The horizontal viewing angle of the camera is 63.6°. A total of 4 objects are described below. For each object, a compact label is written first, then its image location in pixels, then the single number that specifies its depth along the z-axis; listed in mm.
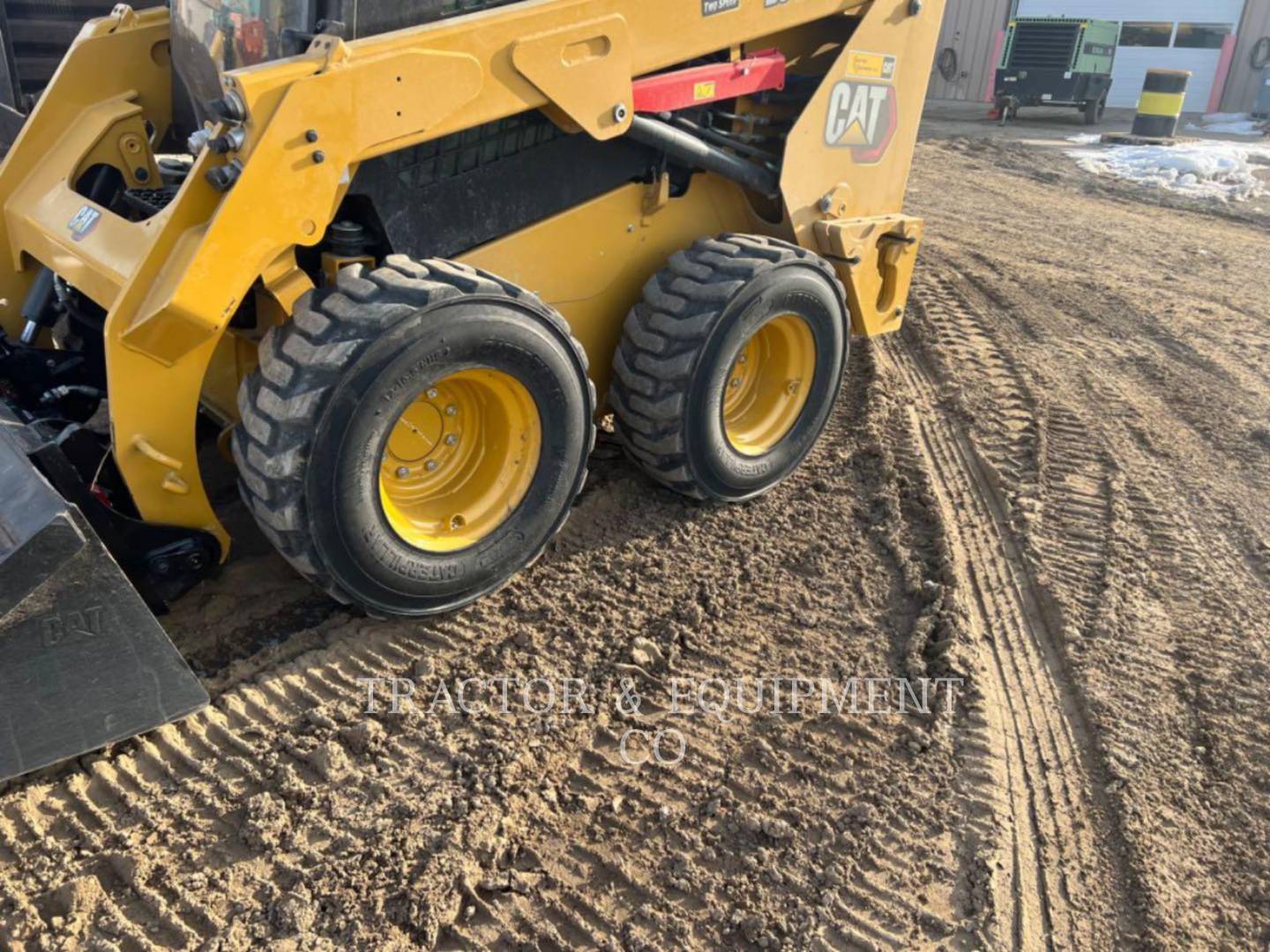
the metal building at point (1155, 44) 20125
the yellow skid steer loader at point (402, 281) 2711
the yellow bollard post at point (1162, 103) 14602
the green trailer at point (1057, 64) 16734
